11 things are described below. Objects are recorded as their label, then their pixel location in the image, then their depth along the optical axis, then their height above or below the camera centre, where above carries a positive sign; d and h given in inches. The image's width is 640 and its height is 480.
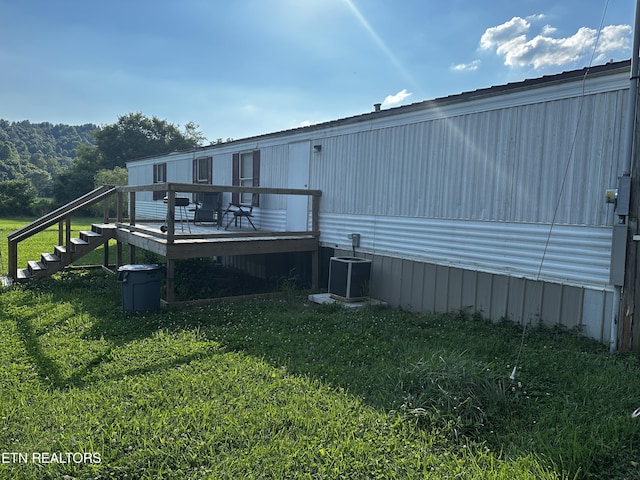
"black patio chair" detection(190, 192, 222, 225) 410.3 -11.8
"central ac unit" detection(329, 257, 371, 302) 265.1 -45.6
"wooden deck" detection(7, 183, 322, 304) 260.4 -27.6
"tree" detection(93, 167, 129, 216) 1254.7 +43.5
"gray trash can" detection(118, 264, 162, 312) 237.8 -48.6
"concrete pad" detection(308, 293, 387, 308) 258.7 -58.0
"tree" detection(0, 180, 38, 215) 1136.8 -20.7
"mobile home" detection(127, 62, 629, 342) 182.1 +4.4
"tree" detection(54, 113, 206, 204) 1434.5 +178.1
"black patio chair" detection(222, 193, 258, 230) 377.1 -11.6
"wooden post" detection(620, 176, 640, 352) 165.9 -26.6
